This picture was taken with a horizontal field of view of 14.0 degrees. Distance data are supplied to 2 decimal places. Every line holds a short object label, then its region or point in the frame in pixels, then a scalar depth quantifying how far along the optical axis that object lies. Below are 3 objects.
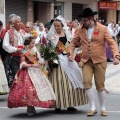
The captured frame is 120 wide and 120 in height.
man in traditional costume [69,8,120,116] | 7.86
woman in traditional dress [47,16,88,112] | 8.12
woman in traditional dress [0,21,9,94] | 9.89
